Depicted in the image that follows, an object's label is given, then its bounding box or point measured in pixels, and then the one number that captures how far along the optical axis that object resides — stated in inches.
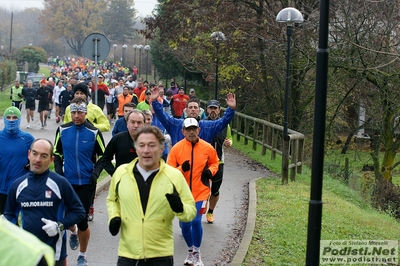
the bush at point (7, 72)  2137.8
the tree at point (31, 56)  3366.1
